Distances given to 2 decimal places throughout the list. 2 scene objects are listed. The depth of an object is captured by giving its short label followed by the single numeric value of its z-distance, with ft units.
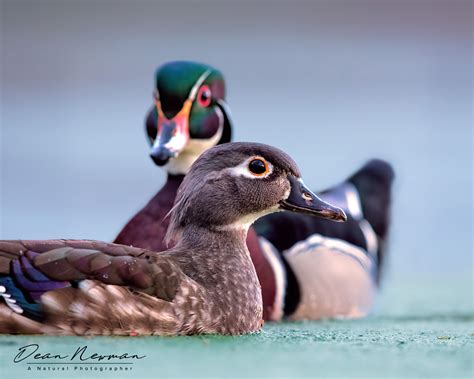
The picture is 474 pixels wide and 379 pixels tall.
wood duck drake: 28.66
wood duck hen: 19.22
